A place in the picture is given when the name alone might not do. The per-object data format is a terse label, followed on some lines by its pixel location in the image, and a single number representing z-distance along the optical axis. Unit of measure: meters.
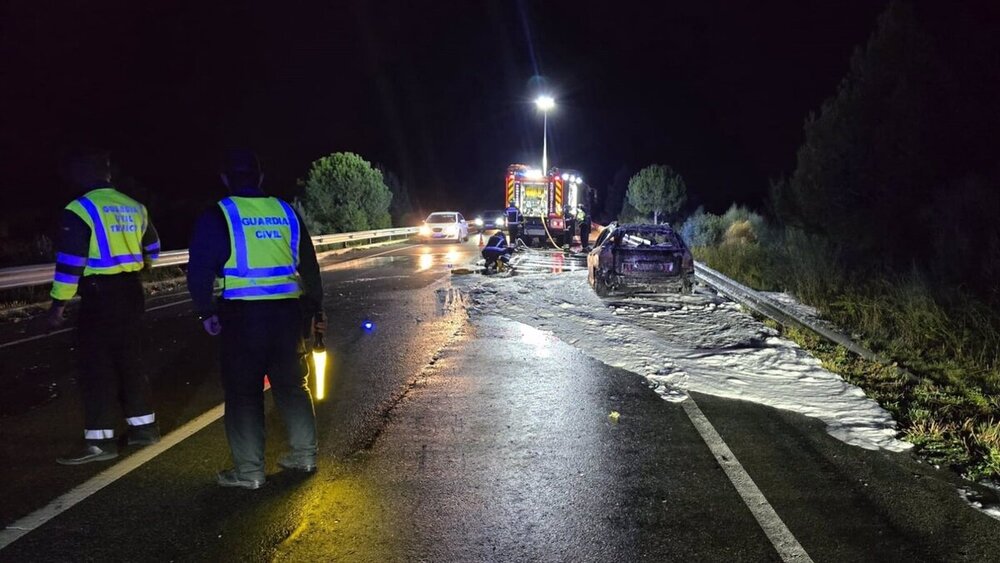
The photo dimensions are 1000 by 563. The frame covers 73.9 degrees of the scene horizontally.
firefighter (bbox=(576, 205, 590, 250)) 25.02
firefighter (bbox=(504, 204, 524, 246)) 23.94
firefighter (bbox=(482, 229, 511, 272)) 16.72
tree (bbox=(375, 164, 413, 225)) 40.84
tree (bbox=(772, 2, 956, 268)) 12.07
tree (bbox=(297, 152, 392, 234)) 28.77
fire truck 23.84
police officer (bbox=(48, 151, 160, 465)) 4.41
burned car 11.58
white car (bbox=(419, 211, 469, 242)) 29.08
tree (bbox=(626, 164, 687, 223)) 34.66
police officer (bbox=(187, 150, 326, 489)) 3.96
